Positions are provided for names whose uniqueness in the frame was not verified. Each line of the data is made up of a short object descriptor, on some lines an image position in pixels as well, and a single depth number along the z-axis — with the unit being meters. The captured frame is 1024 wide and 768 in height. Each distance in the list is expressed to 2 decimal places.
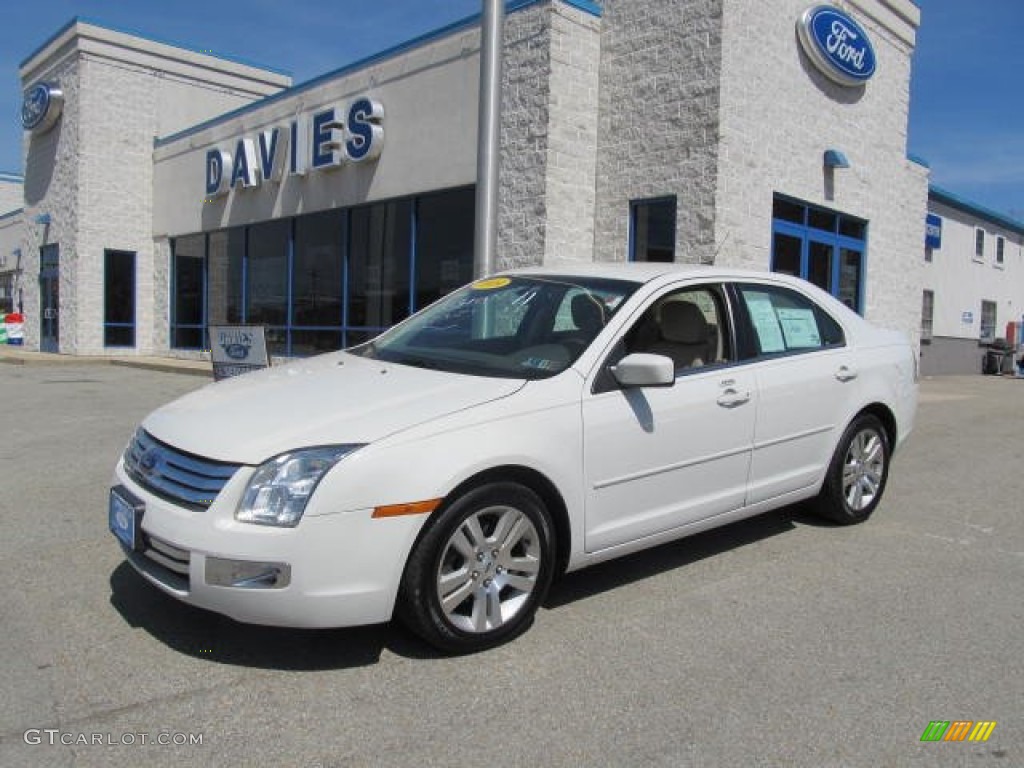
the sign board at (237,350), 7.10
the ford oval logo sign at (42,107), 22.12
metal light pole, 8.06
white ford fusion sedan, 3.24
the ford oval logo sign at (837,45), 12.63
